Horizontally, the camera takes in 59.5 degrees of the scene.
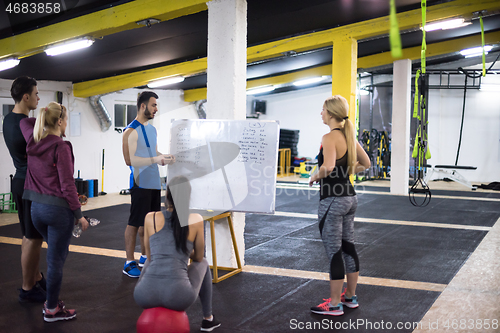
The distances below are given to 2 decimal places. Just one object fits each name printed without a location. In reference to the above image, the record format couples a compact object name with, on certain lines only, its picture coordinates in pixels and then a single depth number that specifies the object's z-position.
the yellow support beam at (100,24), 4.66
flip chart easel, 3.67
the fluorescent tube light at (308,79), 11.53
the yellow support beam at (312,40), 6.52
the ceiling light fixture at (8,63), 6.16
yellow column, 7.61
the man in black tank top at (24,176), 3.05
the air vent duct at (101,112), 9.31
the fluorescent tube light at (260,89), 12.35
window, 10.29
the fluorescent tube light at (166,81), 8.82
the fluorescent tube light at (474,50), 9.73
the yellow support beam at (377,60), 9.53
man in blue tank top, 3.62
